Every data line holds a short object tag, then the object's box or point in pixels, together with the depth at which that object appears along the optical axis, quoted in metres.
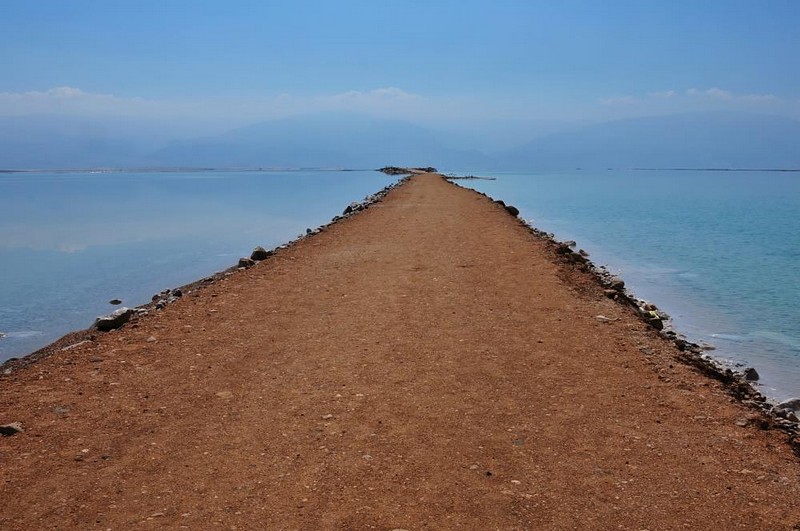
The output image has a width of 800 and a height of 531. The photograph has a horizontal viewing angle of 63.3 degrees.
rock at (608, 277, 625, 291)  12.61
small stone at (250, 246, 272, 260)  15.12
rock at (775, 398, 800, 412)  7.57
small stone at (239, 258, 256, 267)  14.43
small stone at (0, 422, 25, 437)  5.62
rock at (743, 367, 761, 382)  9.05
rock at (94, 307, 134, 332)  9.13
